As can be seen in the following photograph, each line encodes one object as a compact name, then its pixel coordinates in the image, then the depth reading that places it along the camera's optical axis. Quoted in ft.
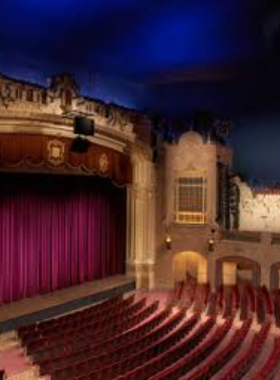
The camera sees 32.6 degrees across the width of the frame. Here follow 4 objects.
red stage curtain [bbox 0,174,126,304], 50.55
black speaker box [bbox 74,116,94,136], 43.24
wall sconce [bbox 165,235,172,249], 61.31
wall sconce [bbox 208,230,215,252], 59.82
